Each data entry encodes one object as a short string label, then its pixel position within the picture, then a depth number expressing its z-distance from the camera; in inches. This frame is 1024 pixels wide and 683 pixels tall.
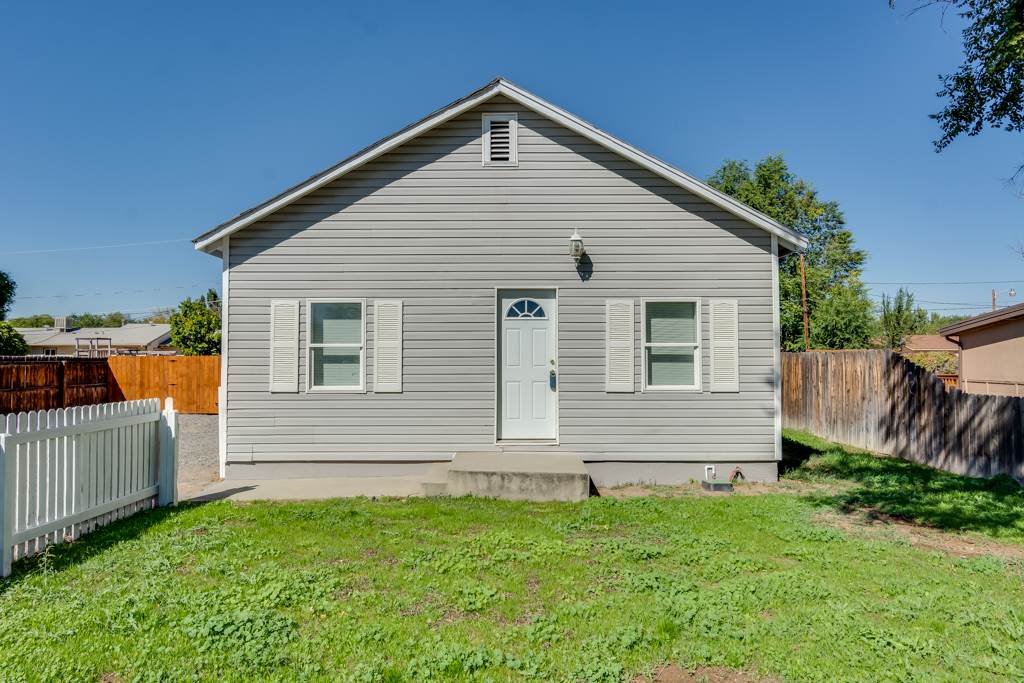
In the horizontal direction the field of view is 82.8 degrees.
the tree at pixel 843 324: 1157.7
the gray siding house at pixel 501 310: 326.3
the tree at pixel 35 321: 2701.8
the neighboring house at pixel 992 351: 615.2
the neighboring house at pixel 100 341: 1670.8
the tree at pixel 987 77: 307.6
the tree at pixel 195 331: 1307.8
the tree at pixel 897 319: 1327.5
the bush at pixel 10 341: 828.3
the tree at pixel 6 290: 861.2
